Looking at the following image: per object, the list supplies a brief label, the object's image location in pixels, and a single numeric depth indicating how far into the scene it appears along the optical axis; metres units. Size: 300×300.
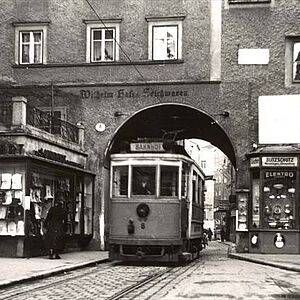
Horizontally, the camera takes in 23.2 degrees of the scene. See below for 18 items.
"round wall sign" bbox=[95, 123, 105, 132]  28.08
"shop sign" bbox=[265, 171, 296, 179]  25.38
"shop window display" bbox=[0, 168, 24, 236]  20.47
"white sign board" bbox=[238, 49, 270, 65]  27.19
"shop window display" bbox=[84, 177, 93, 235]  26.62
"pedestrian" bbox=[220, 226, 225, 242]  61.22
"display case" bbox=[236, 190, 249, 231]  26.12
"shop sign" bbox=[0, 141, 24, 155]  20.34
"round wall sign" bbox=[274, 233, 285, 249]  25.17
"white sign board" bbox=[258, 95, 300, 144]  26.58
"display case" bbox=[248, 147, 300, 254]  25.17
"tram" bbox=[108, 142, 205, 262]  19.30
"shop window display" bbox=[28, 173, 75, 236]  21.19
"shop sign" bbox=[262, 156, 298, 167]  25.14
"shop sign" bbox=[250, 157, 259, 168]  25.62
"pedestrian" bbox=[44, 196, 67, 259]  20.27
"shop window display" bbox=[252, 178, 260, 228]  25.78
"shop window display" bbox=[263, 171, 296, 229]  25.47
